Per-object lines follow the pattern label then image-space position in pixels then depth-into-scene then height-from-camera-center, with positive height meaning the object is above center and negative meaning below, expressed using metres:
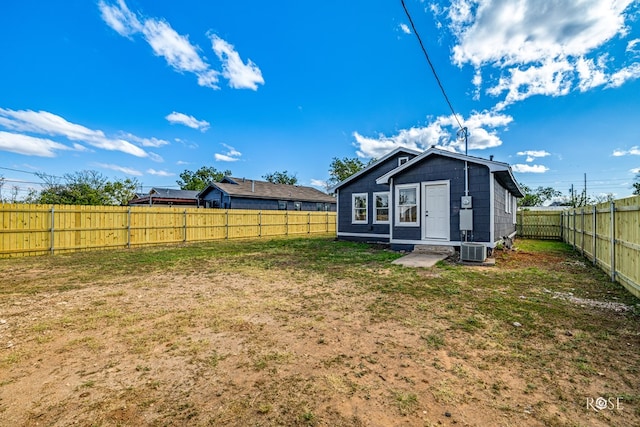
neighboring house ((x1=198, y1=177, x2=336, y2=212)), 23.38 +1.63
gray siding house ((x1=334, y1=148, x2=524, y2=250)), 8.66 +0.51
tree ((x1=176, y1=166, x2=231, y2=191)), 43.75 +6.10
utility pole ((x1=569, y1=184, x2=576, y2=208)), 32.03 +1.80
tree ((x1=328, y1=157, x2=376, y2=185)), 39.22 +6.91
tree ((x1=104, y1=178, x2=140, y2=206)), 23.25 +2.01
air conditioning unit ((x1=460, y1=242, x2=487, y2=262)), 7.63 -1.04
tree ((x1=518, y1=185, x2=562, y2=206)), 36.49 +2.82
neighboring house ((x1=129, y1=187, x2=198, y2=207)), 29.08 +1.68
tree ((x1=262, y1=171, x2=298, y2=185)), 49.78 +6.73
